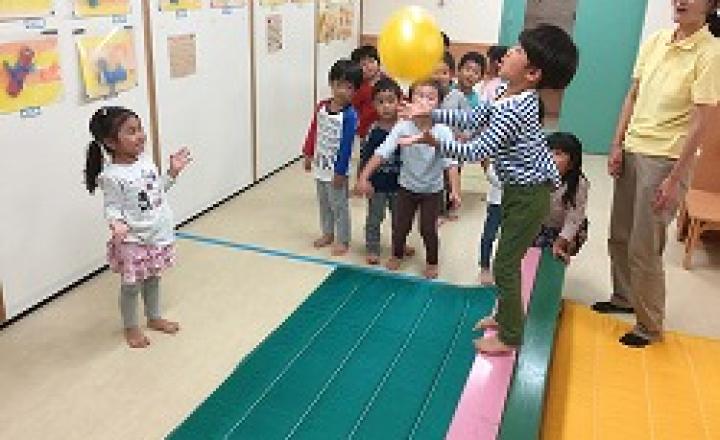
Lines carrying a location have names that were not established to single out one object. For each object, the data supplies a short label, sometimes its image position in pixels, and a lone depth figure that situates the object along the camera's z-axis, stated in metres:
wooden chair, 3.97
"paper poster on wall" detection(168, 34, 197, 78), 3.86
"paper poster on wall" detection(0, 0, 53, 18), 2.72
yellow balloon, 3.55
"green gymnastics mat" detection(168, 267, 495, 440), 2.33
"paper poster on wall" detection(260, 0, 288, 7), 4.80
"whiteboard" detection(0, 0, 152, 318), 2.89
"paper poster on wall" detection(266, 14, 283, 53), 4.95
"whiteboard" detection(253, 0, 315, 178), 4.95
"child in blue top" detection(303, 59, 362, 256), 3.63
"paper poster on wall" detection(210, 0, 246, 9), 4.20
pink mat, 2.23
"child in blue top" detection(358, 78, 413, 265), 3.59
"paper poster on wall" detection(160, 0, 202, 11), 3.73
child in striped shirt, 2.18
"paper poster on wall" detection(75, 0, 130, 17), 3.12
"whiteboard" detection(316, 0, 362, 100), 6.06
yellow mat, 2.33
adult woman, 2.46
